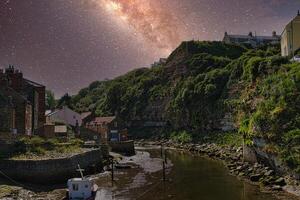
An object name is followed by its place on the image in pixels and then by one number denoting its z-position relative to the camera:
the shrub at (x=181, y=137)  68.13
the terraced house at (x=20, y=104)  33.19
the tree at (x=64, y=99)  113.41
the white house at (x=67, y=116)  72.73
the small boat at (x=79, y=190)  23.06
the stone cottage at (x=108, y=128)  65.70
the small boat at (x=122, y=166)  37.97
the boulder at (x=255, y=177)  28.77
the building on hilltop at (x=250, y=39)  117.35
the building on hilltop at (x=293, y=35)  44.28
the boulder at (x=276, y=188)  25.10
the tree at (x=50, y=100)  102.87
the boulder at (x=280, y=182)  25.93
